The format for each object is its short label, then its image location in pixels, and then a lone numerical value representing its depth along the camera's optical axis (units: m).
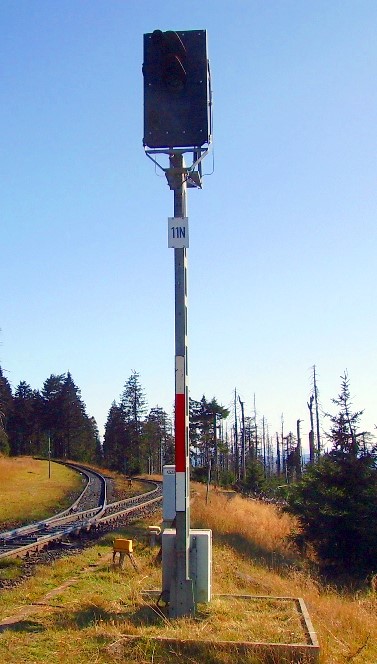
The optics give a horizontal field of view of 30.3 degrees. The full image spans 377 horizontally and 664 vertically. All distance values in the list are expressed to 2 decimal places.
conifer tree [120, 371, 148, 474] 80.44
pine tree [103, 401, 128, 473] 80.56
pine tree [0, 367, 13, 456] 74.79
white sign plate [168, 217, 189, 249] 8.18
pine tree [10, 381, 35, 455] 92.12
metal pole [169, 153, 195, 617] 7.73
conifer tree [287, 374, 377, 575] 16.83
